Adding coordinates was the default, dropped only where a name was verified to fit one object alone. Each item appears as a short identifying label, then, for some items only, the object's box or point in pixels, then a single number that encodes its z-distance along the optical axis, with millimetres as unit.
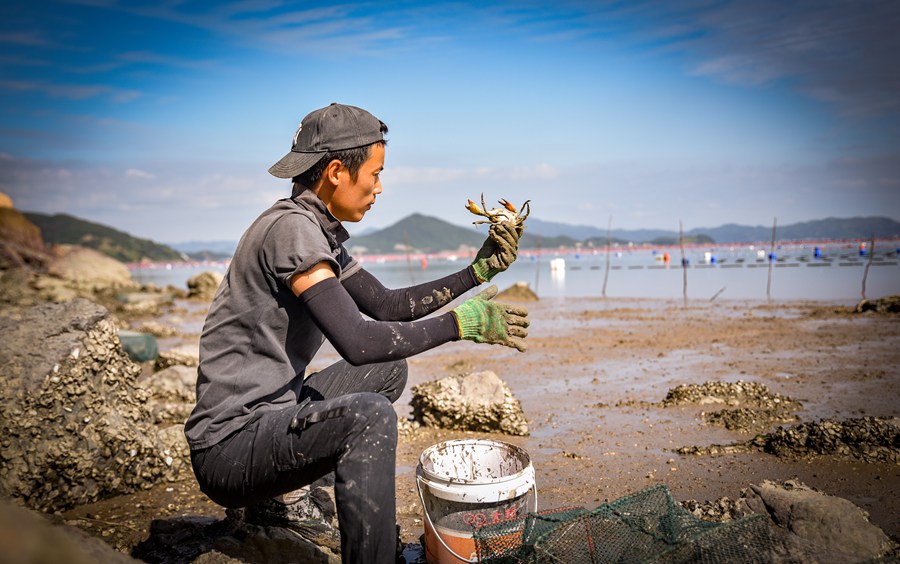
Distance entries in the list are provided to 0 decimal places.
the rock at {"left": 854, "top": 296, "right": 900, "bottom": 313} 13344
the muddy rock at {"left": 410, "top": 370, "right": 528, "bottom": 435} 5613
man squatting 2303
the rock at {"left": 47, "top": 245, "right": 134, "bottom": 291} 27797
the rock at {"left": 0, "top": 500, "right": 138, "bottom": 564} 1106
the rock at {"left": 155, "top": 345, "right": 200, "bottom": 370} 8773
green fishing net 2486
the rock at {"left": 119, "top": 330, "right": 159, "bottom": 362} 9898
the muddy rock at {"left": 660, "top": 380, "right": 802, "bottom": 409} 6117
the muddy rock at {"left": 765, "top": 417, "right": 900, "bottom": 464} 4359
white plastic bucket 2717
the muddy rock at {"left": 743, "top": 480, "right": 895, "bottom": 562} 2514
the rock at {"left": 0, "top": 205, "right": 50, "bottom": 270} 27016
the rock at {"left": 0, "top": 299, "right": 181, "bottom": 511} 3828
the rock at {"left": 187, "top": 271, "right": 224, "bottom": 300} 26359
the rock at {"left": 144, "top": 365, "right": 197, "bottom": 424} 6930
